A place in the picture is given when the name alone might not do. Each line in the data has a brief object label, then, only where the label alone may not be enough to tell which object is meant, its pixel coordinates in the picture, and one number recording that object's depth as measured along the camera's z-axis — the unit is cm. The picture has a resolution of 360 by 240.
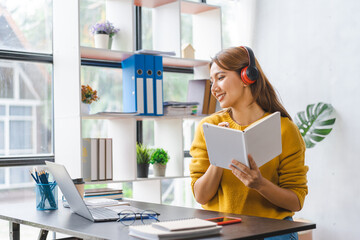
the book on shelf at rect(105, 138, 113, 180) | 307
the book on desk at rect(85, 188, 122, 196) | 255
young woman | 196
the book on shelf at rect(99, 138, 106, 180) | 304
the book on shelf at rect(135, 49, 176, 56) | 316
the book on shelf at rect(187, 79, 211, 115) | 348
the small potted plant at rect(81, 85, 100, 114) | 295
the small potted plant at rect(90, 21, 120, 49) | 313
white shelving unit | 296
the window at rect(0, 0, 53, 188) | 313
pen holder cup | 205
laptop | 171
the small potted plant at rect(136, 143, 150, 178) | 326
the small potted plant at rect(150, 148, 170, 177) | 333
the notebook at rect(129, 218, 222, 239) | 132
